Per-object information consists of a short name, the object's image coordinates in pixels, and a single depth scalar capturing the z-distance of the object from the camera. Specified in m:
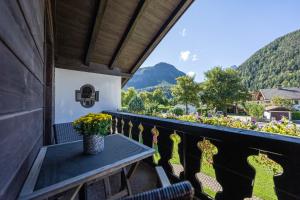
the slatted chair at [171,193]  0.45
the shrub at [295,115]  22.02
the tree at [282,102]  25.48
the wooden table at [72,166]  0.94
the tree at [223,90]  21.61
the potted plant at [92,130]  1.42
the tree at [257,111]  20.27
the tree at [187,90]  20.52
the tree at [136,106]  11.76
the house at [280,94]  30.64
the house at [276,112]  22.76
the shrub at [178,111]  15.08
